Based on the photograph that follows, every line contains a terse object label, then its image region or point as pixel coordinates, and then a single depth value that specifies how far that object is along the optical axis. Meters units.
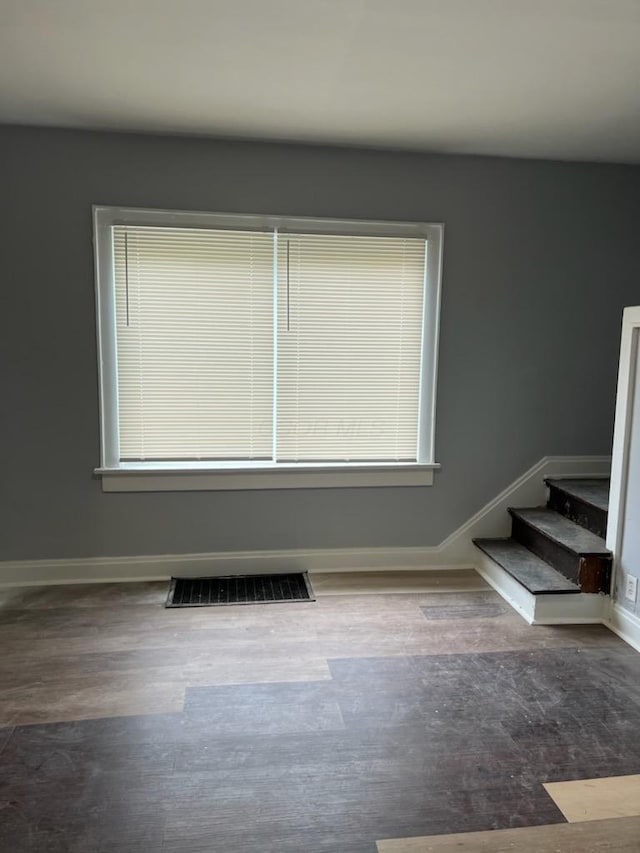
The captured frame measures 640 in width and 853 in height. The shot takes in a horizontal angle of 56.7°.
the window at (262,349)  3.15
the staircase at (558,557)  2.88
